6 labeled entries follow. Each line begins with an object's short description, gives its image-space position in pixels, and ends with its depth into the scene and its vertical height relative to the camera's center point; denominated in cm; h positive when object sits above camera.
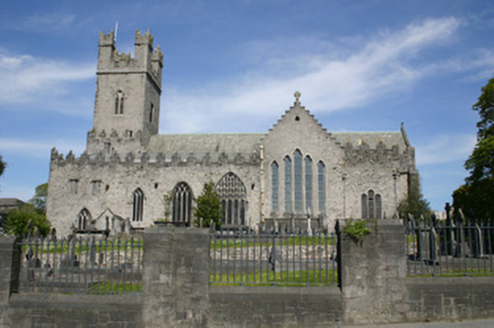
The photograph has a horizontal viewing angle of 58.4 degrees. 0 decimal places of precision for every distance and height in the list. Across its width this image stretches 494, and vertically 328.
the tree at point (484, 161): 2556 +396
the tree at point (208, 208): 3731 +155
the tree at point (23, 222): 3776 +22
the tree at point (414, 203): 3534 +205
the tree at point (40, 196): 7956 +515
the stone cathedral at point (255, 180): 3888 +418
